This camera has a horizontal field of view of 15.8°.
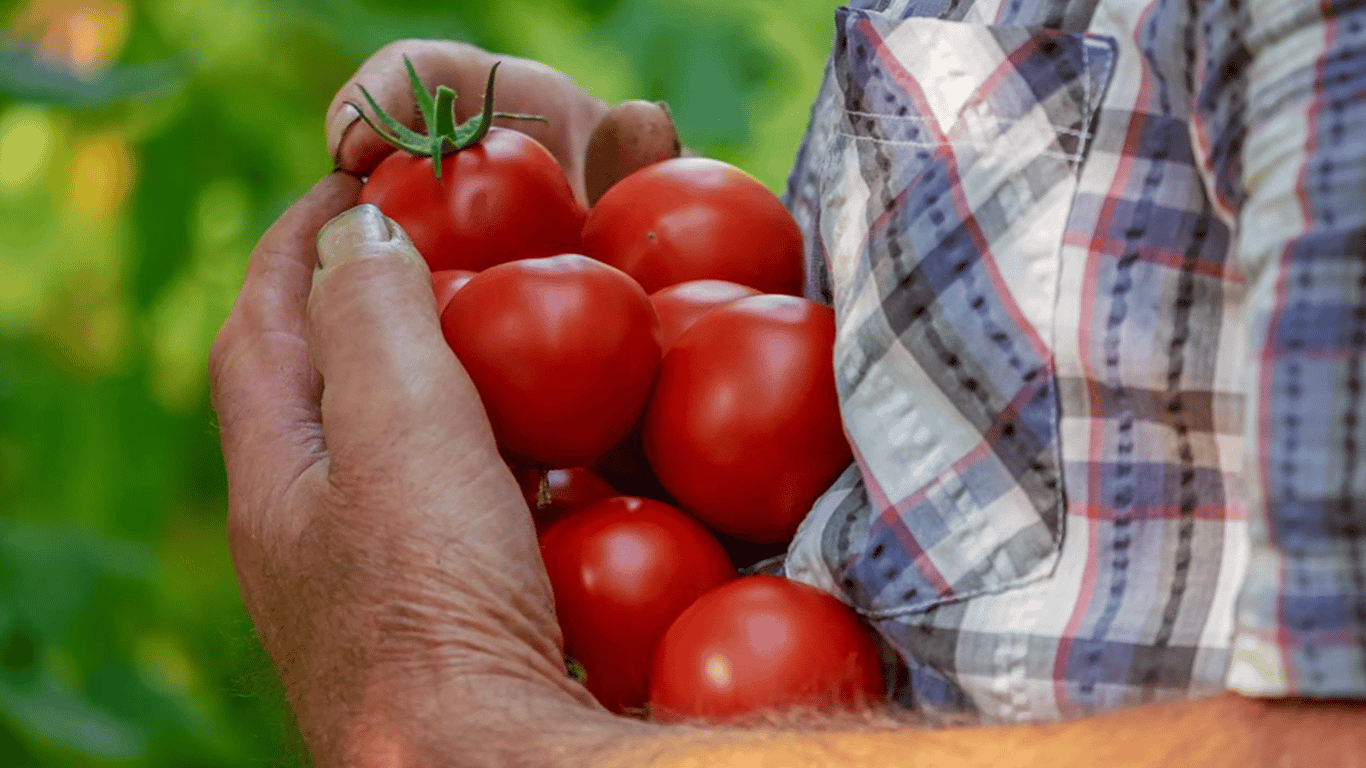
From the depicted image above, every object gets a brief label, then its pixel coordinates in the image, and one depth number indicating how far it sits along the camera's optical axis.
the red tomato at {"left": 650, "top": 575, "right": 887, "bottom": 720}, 1.20
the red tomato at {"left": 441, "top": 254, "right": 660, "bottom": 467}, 1.23
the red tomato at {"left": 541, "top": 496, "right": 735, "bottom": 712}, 1.23
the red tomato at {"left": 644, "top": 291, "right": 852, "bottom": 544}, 1.24
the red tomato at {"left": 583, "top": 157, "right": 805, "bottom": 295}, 1.31
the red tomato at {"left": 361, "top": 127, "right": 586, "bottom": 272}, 1.31
